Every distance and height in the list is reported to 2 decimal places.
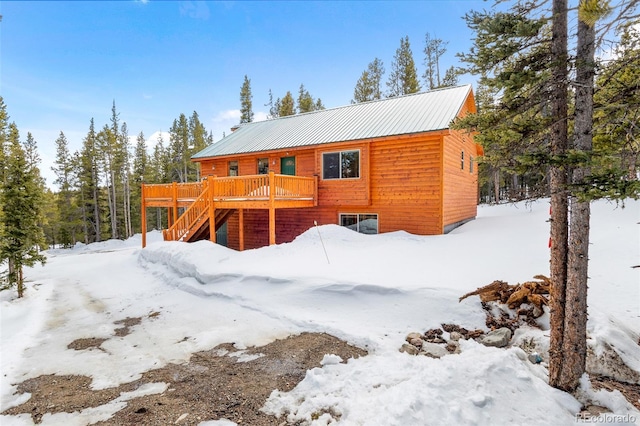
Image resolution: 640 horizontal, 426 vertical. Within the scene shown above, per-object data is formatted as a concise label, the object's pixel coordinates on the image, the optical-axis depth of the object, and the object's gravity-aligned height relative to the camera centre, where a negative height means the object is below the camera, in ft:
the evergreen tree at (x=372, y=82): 123.85 +47.78
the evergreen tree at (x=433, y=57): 110.63 +51.19
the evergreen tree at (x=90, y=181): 108.68 +8.17
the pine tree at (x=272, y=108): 159.63 +48.48
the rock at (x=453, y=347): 14.89 -7.67
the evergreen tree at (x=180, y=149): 125.59 +22.15
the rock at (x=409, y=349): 14.85 -7.67
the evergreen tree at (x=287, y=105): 118.11 +36.91
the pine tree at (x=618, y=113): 10.07 +3.01
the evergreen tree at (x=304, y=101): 125.18 +42.03
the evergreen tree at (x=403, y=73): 108.99 +46.00
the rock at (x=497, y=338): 15.23 -7.43
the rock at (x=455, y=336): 16.00 -7.57
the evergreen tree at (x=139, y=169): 126.31 +14.06
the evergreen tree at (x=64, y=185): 111.24 +7.16
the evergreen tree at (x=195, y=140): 124.36 +25.78
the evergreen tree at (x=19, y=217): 36.04 -1.49
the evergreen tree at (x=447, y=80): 107.73 +41.80
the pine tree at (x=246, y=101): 131.03 +42.93
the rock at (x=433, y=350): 14.57 -7.66
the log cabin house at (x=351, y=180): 39.06 +2.50
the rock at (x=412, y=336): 16.15 -7.58
